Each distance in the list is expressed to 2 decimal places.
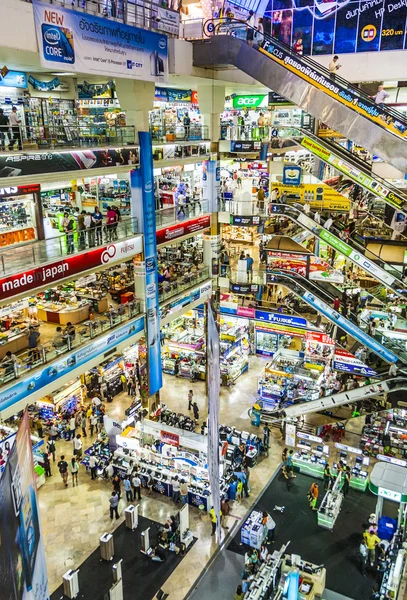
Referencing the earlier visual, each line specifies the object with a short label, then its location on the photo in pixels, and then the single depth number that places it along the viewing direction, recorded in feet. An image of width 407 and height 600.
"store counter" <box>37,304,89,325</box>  57.36
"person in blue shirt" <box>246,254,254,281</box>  62.70
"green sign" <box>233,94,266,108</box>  81.10
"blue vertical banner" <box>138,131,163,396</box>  50.62
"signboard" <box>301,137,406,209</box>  54.85
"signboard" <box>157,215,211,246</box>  57.00
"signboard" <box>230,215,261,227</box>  61.52
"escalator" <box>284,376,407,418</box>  52.47
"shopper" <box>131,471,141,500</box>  48.44
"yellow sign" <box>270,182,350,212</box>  62.80
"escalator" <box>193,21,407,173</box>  37.37
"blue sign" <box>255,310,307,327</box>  62.75
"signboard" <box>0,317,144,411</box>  38.58
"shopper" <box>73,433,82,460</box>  53.67
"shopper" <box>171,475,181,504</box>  48.49
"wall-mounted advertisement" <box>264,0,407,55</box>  69.10
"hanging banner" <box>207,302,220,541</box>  35.78
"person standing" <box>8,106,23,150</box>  37.17
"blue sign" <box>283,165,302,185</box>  61.67
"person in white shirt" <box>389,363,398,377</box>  52.86
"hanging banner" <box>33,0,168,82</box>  35.70
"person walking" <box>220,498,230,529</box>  46.04
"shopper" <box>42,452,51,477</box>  51.78
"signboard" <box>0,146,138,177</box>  36.81
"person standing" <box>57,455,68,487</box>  49.90
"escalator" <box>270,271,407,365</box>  54.13
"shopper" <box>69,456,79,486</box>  50.80
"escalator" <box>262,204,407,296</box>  54.49
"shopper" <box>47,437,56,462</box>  53.93
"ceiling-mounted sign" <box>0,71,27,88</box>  53.73
